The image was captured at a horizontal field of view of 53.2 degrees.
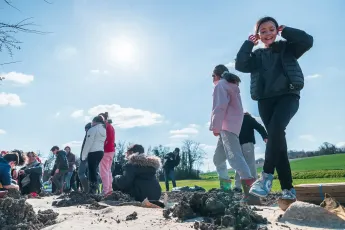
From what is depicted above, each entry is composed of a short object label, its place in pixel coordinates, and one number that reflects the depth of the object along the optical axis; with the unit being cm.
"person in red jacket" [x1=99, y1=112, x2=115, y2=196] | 890
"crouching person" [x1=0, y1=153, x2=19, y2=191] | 651
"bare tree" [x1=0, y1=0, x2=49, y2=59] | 530
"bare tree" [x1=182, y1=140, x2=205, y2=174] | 6816
